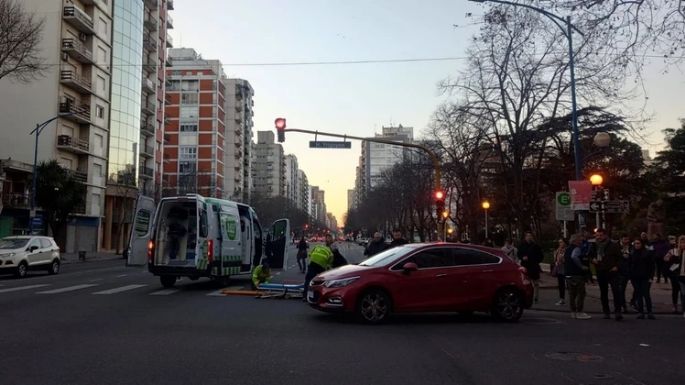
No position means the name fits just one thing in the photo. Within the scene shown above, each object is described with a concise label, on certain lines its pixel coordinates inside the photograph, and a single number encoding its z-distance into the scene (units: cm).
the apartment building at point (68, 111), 4678
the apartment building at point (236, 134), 11800
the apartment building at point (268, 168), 18075
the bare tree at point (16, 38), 2861
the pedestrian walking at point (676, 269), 1314
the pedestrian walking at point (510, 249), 1795
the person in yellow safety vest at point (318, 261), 1438
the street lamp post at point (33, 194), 3859
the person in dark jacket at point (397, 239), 1759
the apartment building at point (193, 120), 10481
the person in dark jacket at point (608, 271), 1295
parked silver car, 2333
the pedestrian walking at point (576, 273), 1302
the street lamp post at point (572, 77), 1269
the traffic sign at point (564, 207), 1989
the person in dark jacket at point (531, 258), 1575
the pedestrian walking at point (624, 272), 1316
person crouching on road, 1794
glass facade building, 5962
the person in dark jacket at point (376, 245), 1723
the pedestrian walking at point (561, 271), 1590
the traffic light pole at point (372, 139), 2272
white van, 1770
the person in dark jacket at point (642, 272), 1316
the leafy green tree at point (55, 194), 4241
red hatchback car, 1137
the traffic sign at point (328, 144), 2309
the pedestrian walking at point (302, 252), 2986
